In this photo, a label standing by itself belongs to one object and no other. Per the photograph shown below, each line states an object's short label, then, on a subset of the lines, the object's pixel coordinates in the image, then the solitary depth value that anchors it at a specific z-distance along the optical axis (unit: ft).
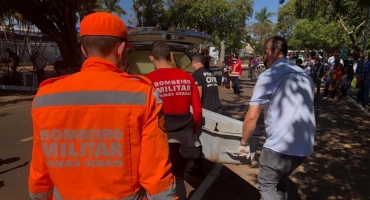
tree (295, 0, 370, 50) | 41.06
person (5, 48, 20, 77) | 57.26
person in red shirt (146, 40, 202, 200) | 10.35
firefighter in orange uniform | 4.92
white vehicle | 11.01
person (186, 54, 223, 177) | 16.65
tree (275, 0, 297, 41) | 208.23
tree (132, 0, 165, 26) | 83.10
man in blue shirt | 9.27
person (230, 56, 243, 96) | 50.75
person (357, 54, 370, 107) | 37.58
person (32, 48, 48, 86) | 50.19
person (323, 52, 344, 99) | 46.19
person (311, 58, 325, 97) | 48.34
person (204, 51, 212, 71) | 62.31
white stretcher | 10.84
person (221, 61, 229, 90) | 58.95
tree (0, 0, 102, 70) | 54.75
